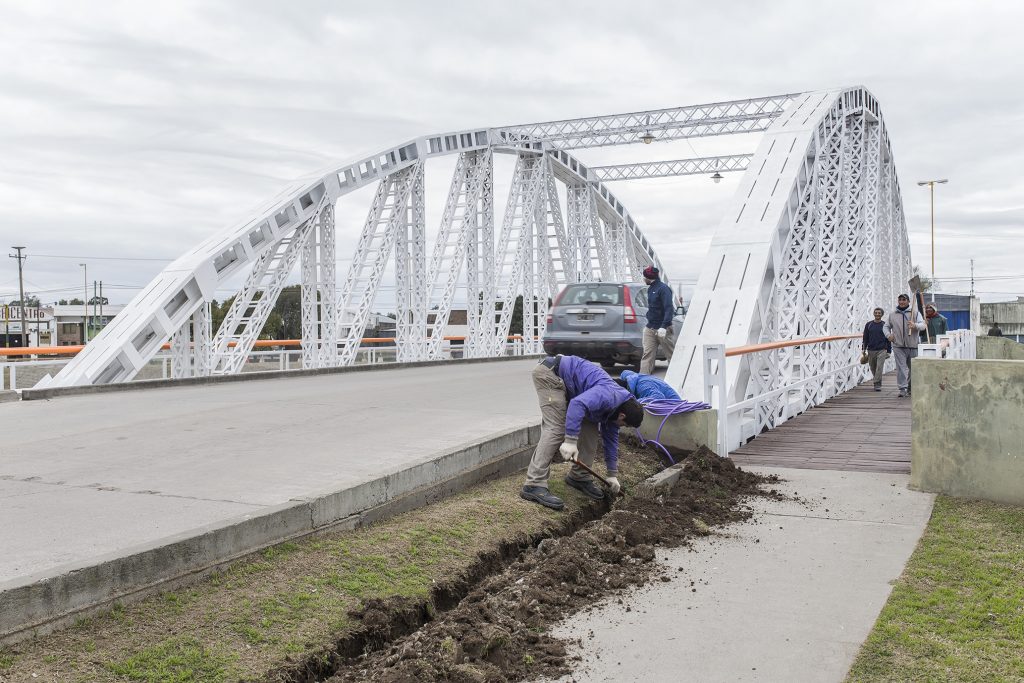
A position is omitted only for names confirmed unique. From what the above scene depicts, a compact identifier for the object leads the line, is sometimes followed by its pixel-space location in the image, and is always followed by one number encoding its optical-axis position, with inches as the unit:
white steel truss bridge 438.6
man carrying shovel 568.7
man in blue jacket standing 455.5
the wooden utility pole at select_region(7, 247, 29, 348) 2682.6
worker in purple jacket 261.0
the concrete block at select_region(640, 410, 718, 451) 344.2
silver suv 566.9
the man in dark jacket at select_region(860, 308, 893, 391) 649.0
